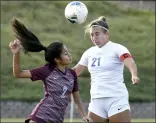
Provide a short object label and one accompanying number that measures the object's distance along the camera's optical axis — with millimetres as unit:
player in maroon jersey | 14062
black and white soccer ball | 18172
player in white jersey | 16516
